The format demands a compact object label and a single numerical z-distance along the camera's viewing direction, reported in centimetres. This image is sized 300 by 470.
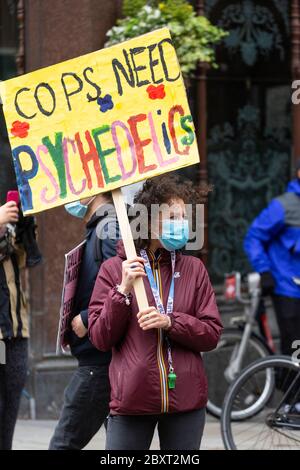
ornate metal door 945
